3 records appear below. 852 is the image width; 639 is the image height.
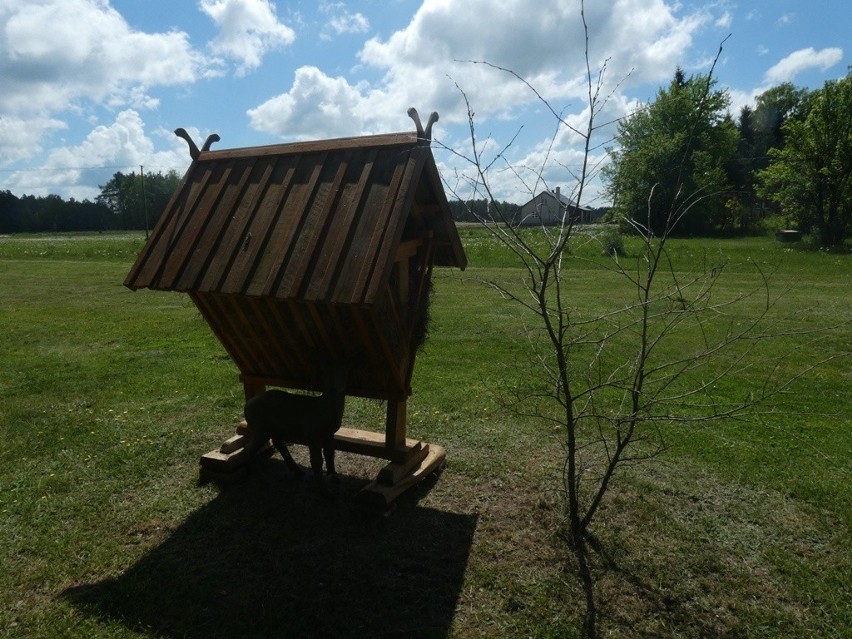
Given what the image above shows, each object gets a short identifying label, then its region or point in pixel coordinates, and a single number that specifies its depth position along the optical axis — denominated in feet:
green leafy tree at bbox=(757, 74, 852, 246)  98.99
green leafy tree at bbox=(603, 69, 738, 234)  121.37
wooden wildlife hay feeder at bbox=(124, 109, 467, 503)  12.76
